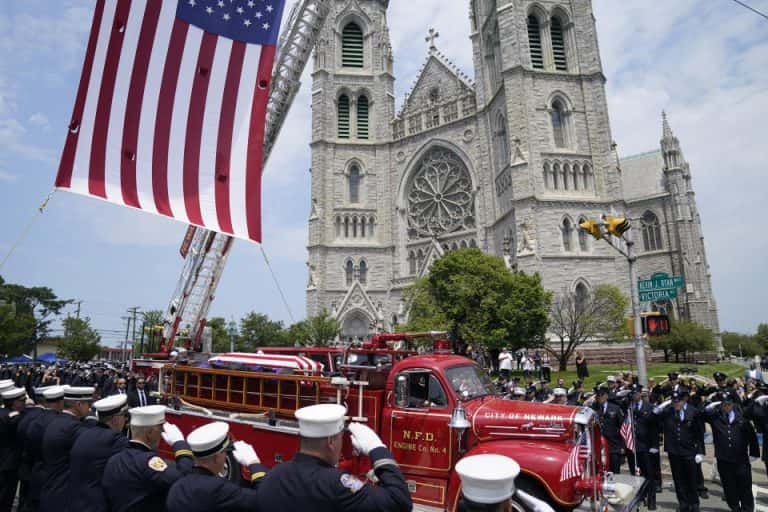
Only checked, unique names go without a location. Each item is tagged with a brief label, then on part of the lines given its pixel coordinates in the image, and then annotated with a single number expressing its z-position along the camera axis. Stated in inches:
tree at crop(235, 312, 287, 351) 1851.6
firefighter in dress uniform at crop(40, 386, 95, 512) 167.5
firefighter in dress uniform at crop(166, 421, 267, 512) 110.6
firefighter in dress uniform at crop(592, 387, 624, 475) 352.2
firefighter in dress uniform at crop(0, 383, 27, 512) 240.4
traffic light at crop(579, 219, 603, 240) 439.0
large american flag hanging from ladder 294.5
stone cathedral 1314.0
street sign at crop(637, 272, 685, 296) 419.2
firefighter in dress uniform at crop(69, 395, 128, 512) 148.6
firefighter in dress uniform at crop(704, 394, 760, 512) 285.0
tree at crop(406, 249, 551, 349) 1037.5
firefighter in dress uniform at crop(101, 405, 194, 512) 130.8
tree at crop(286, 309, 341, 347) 1466.5
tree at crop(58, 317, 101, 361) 1888.5
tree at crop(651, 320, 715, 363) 1368.1
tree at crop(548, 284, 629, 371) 1128.8
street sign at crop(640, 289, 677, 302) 431.5
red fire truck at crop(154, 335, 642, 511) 224.7
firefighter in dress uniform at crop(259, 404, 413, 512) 99.8
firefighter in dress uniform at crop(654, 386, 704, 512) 298.7
